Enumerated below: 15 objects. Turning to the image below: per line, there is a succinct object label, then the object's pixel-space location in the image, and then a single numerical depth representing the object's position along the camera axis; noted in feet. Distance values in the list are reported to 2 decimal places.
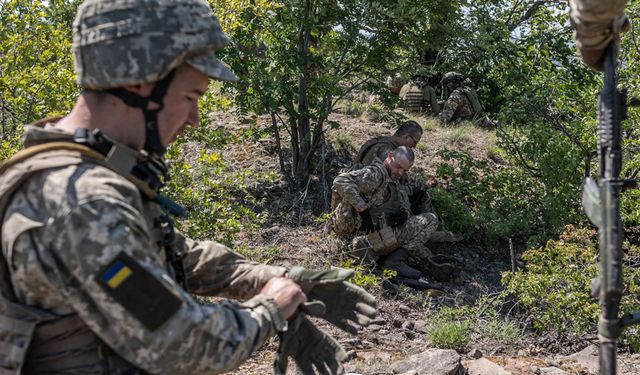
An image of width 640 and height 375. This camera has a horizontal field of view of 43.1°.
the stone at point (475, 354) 17.60
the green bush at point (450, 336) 18.19
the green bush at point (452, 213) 27.50
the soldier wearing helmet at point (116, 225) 6.48
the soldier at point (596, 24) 8.03
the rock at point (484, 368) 16.06
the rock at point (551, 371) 16.65
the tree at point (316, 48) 26.20
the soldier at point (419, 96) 41.98
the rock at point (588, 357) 17.42
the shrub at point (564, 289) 19.07
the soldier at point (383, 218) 23.75
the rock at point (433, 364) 15.72
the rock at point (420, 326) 19.72
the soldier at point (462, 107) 40.98
